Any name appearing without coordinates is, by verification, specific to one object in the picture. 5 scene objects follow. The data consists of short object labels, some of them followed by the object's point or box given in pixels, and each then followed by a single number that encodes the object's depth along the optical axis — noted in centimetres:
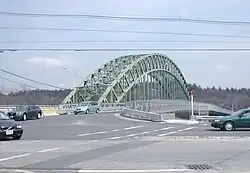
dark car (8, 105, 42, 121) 4784
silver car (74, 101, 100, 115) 6602
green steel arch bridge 11810
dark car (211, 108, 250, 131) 3241
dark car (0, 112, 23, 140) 2383
